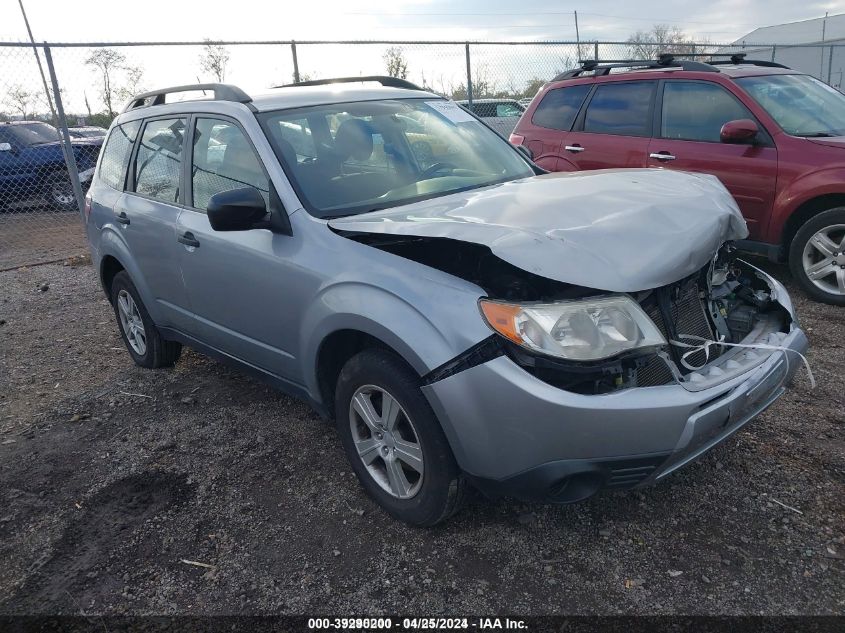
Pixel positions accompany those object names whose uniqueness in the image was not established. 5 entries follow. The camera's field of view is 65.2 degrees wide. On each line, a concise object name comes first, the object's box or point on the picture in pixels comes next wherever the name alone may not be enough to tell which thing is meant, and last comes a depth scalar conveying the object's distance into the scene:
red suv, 5.27
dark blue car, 11.44
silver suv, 2.28
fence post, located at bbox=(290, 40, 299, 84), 8.94
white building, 32.26
